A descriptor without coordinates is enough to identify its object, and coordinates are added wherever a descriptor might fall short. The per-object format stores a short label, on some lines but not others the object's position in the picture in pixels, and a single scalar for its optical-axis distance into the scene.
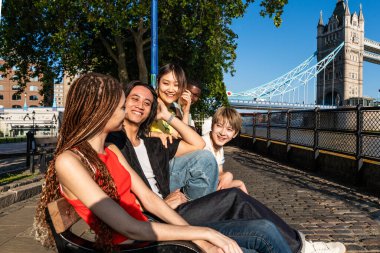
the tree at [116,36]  13.89
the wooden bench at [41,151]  7.46
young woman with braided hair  1.51
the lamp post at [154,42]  8.94
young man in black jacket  2.04
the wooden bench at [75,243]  1.40
